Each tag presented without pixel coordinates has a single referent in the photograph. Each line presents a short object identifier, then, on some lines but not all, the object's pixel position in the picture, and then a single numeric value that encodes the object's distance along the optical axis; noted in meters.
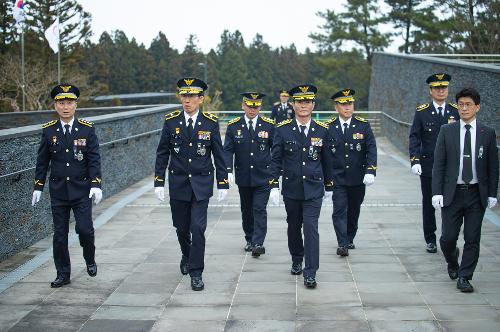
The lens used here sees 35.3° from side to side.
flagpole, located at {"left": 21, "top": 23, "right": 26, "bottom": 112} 47.98
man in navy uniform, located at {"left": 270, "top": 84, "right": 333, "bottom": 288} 8.03
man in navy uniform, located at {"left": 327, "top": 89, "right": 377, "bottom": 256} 9.45
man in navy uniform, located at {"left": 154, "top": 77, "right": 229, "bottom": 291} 8.02
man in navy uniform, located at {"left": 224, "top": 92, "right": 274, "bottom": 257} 9.66
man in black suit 7.64
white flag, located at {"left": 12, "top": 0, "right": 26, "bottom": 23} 38.94
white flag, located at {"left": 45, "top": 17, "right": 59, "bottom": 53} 40.03
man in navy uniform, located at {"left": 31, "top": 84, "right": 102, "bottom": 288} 8.03
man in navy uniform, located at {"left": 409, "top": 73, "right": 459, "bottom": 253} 9.44
